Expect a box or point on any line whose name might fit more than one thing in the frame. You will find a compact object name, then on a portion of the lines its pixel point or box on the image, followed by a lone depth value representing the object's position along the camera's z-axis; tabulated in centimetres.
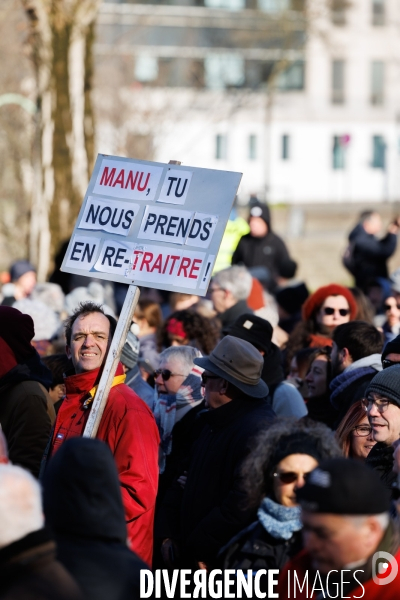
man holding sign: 997
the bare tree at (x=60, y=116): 2964
